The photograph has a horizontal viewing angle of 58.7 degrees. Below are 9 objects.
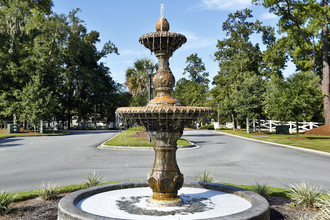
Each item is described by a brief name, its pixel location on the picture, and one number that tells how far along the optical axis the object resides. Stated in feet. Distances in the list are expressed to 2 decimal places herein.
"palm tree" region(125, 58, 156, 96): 132.16
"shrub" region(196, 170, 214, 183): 26.68
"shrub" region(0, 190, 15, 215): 19.43
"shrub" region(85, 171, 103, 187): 25.60
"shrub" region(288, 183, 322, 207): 21.09
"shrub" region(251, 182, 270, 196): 23.80
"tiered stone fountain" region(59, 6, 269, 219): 17.69
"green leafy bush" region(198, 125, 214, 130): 214.07
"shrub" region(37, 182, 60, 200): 22.94
